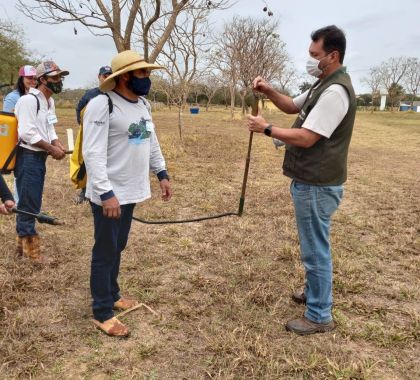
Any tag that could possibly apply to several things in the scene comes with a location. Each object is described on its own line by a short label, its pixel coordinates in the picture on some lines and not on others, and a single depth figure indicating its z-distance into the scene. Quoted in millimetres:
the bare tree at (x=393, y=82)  58219
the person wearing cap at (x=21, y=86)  4020
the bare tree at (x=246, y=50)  26109
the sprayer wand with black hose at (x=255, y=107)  2901
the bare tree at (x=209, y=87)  44438
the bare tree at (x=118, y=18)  6477
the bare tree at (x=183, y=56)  12180
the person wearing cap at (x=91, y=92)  4754
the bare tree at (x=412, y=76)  58438
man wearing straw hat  2459
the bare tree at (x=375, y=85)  60531
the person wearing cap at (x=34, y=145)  3555
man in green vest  2521
